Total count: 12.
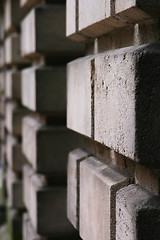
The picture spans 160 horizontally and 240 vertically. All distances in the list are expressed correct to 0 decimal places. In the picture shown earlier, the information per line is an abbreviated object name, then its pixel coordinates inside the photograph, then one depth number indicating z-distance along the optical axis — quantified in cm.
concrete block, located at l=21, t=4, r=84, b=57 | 358
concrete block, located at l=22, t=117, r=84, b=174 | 366
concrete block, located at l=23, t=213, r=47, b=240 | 392
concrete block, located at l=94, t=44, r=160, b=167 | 160
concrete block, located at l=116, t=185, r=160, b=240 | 164
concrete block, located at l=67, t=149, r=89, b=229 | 251
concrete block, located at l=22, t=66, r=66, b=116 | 361
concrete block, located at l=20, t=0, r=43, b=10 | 387
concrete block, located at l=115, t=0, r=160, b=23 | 160
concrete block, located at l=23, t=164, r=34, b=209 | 422
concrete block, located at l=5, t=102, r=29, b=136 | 539
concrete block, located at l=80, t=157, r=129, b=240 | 194
